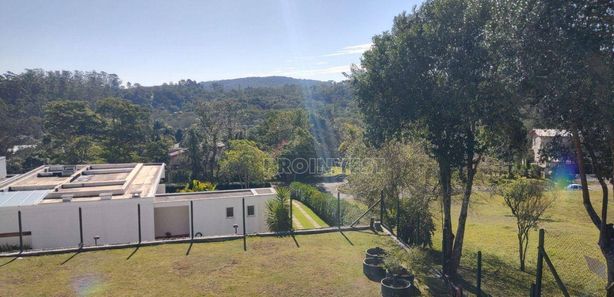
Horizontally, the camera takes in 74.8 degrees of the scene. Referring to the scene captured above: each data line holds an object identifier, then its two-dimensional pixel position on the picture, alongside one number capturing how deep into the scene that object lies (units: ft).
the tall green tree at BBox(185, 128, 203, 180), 132.57
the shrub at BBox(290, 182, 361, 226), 61.77
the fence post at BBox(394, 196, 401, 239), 46.76
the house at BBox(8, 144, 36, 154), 148.44
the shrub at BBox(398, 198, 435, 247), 51.19
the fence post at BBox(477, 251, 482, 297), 28.55
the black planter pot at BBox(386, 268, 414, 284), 30.94
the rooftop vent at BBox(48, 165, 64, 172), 85.01
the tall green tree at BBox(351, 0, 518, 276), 32.22
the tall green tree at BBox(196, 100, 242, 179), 136.98
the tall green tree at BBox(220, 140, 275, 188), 109.60
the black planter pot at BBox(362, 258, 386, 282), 33.60
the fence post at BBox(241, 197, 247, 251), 41.52
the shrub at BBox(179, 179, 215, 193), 91.26
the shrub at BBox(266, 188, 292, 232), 48.39
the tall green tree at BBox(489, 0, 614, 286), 21.53
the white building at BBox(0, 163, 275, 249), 51.83
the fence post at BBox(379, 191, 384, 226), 49.95
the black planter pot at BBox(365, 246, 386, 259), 35.29
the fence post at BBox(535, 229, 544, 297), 25.35
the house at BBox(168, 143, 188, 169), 141.65
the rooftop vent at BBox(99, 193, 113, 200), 55.42
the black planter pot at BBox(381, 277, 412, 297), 29.27
